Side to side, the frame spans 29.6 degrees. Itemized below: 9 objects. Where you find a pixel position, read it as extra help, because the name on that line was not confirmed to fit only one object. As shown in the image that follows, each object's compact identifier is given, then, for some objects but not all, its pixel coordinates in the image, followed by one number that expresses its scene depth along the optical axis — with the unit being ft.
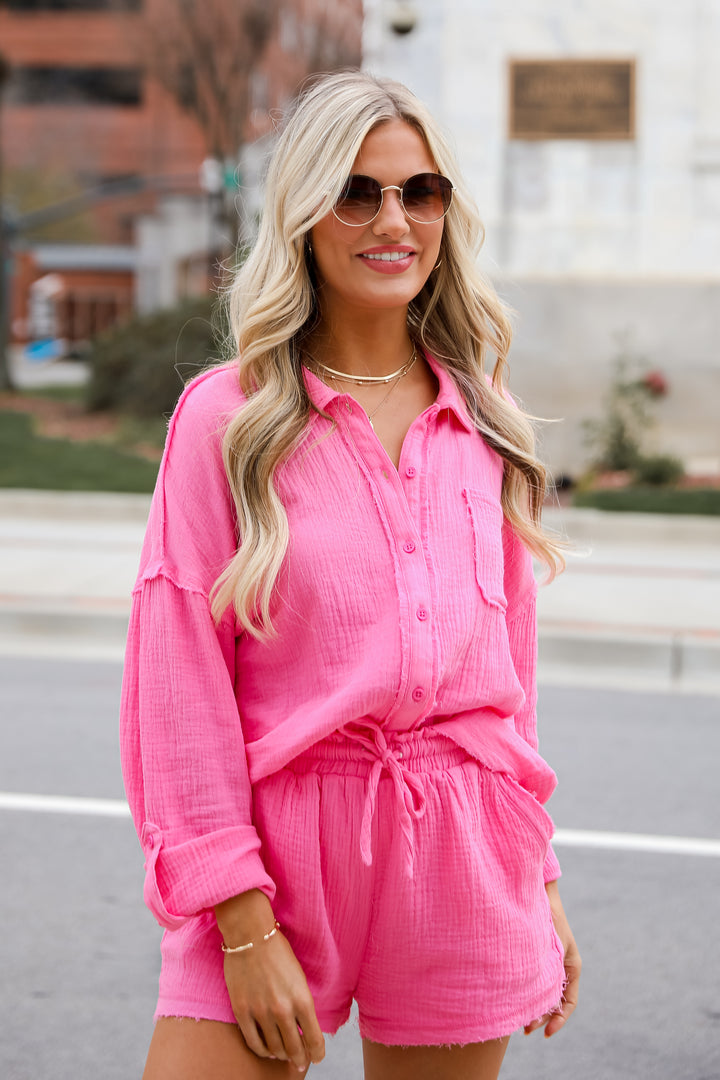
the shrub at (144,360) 62.03
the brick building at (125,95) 73.87
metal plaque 51.16
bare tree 70.85
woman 5.93
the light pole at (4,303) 72.84
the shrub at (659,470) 47.93
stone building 51.49
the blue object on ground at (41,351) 148.66
